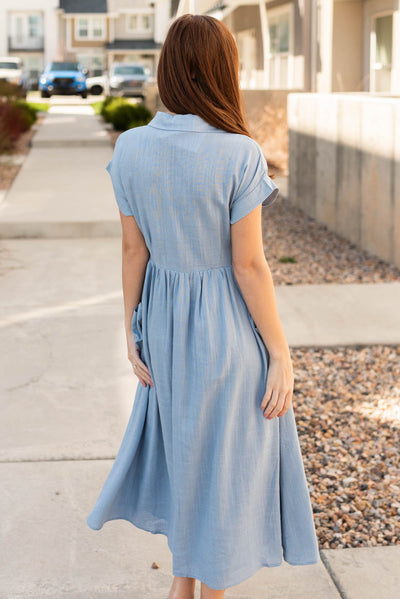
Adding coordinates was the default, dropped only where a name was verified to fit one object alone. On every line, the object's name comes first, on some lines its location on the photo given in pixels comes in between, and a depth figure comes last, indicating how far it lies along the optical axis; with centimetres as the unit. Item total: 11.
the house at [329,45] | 1268
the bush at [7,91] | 1705
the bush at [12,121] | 1327
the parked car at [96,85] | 4306
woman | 186
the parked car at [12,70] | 3504
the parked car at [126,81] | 3491
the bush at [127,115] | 1742
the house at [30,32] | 5291
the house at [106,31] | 5291
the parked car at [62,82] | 3647
